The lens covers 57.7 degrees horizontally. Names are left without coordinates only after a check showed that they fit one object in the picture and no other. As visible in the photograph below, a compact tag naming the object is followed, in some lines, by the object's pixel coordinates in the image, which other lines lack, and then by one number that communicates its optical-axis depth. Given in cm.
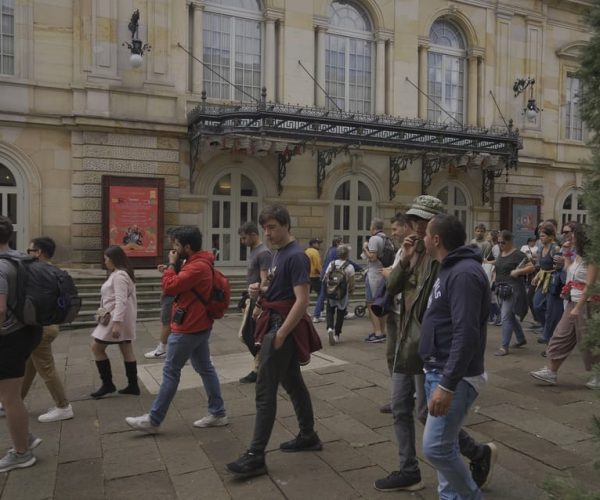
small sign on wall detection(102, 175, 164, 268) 1438
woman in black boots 577
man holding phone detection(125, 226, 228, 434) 469
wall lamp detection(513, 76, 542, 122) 2008
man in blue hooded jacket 285
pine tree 220
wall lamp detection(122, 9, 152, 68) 1421
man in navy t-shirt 395
